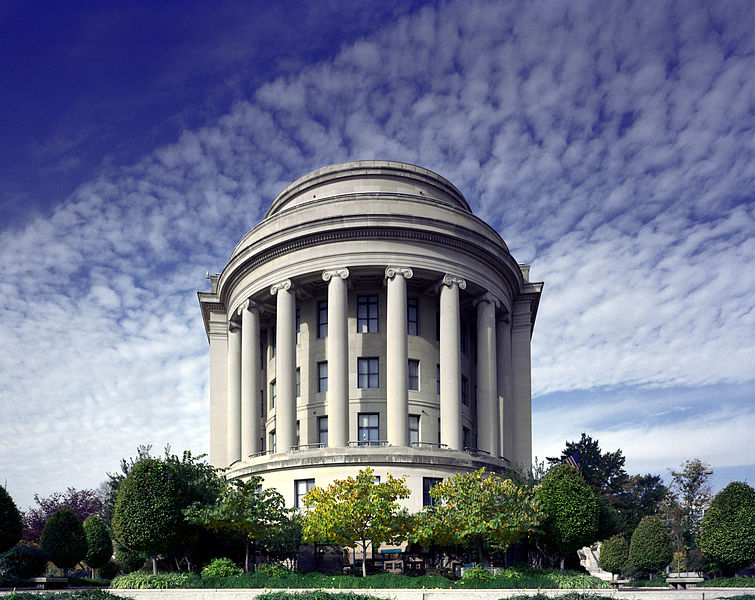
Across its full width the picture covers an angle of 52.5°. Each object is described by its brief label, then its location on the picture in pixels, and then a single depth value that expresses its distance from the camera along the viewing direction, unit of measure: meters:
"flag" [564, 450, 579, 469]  42.16
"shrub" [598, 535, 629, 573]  56.03
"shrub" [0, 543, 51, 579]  32.56
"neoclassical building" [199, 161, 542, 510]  42.59
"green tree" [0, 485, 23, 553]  32.97
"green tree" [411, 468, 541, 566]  31.67
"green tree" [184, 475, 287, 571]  31.14
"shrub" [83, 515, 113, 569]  43.19
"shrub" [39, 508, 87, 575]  37.75
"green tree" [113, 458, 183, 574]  30.61
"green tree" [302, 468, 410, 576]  31.56
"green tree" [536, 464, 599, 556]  33.50
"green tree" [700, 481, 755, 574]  34.25
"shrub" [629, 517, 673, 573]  45.94
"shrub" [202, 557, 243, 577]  30.66
